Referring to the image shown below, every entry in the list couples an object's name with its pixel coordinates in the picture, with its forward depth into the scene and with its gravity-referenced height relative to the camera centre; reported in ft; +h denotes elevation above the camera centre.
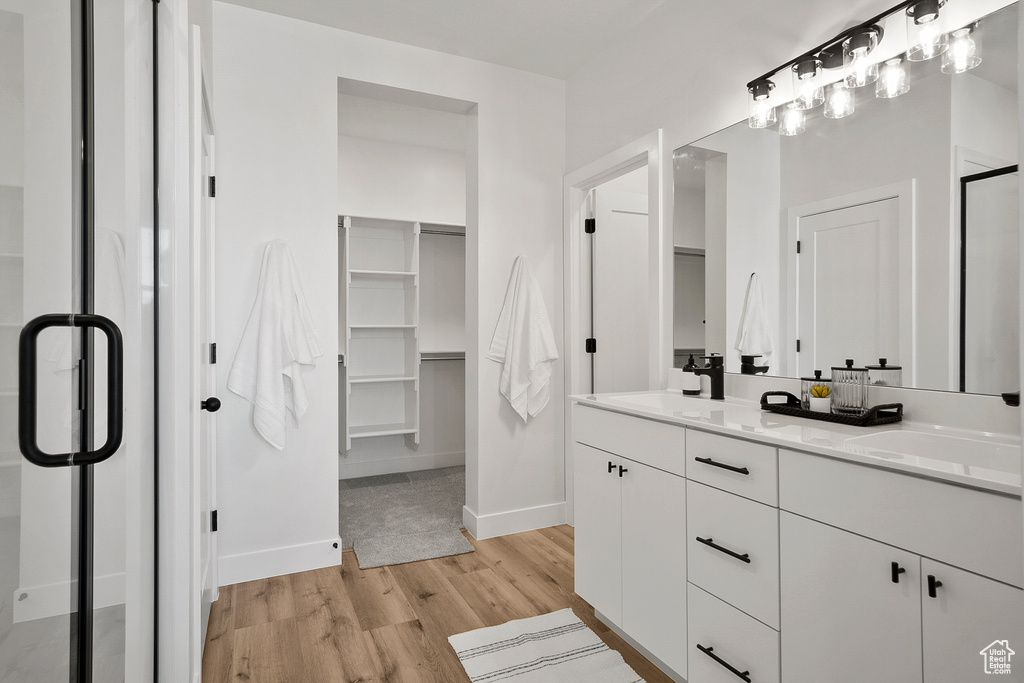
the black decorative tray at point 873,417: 4.91 -0.73
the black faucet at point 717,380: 7.17 -0.54
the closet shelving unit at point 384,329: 13.43 +0.28
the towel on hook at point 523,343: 10.02 -0.05
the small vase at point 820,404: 5.49 -0.66
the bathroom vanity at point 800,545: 3.16 -1.58
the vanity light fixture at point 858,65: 4.79 +2.84
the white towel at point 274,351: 8.06 -0.17
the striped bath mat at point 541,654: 5.86 -3.72
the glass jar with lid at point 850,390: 5.17 -0.49
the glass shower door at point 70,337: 2.02 +0.01
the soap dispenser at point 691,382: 7.50 -0.59
